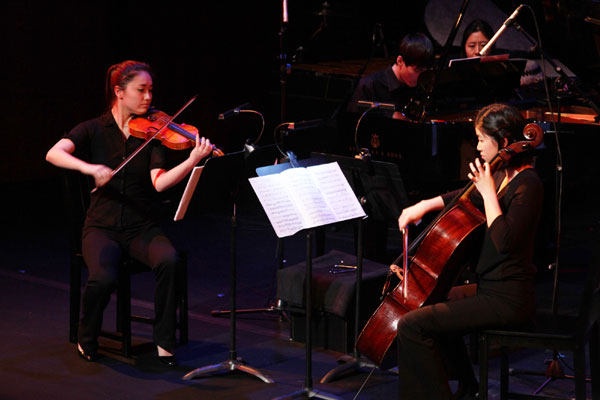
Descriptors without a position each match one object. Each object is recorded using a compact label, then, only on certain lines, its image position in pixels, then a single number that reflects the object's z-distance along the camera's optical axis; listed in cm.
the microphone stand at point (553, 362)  830
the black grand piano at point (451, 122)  1059
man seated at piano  1094
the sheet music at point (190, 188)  817
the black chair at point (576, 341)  665
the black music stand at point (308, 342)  796
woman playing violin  898
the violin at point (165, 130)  891
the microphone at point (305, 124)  877
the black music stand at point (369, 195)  861
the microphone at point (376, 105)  1036
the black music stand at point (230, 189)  832
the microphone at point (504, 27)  844
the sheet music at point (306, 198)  744
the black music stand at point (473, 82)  1111
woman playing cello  695
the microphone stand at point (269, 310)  1024
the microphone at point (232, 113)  862
